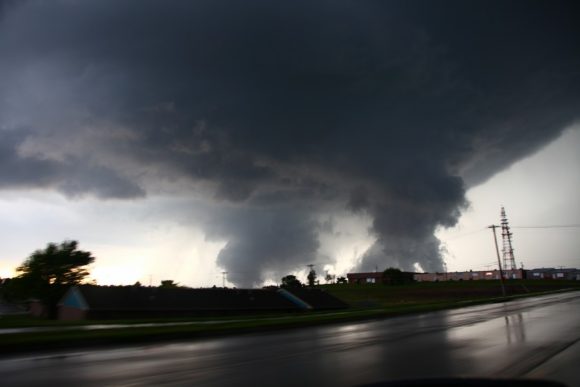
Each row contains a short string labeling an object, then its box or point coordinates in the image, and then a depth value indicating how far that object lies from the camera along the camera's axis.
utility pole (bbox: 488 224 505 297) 76.94
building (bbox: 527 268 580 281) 193.50
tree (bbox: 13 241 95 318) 75.12
